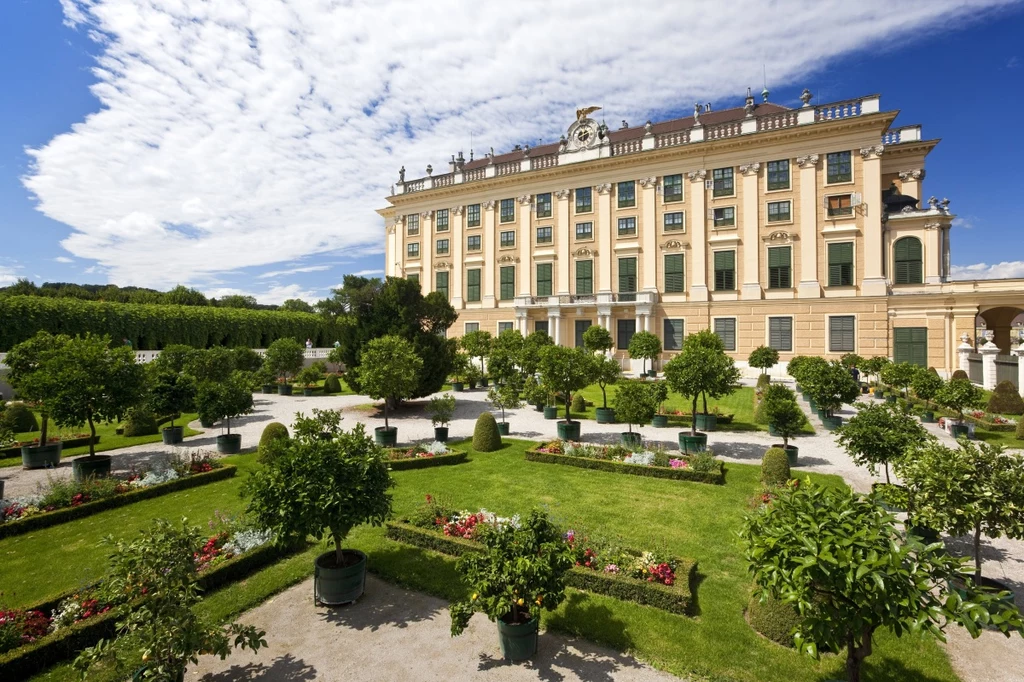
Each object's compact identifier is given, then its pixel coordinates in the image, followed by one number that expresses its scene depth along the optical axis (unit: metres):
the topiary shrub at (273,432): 17.02
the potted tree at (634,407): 18.16
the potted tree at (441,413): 19.64
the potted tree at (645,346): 34.00
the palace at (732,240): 35.00
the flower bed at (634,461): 14.30
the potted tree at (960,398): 19.05
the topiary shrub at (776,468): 13.35
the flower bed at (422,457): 16.14
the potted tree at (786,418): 16.22
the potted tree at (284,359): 35.47
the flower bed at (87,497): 11.34
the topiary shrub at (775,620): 6.75
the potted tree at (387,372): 19.81
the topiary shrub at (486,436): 18.23
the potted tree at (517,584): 6.44
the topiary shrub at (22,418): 21.35
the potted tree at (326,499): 7.74
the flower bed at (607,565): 7.77
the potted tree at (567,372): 19.95
